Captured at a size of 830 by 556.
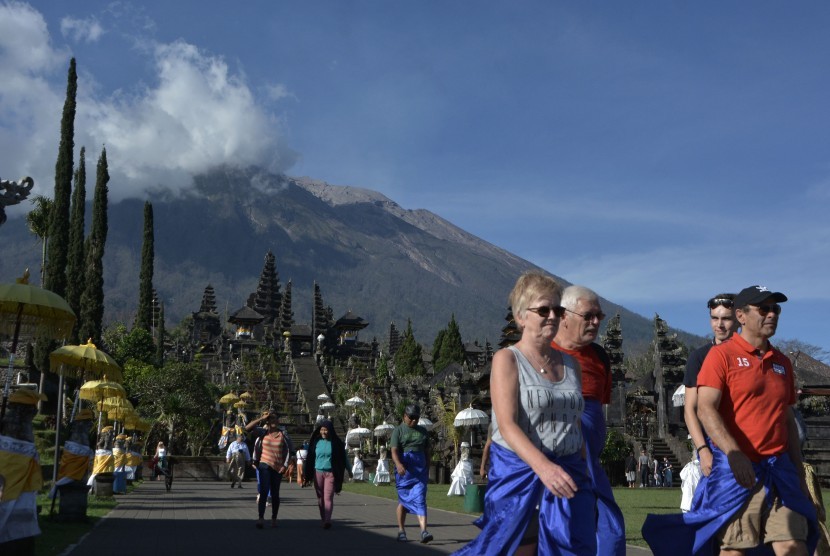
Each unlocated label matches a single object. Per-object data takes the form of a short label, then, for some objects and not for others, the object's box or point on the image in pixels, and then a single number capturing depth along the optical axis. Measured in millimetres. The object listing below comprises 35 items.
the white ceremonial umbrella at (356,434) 40875
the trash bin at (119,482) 22053
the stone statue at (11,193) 12172
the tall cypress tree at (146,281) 67000
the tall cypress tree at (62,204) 37594
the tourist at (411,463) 10922
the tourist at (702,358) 5644
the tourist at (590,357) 5082
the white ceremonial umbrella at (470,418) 30047
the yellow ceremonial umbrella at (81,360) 16188
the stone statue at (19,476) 7227
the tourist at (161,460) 26145
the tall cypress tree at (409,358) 88950
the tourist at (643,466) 32781
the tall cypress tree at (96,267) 42956
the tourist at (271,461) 12789
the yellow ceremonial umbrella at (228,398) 46428
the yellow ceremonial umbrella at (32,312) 11609
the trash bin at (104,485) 18538
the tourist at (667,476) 34438
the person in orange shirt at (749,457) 5105
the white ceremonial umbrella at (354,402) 45938
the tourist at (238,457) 27141
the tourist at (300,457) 28602
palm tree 55500
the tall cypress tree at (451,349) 97062
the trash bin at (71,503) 12828
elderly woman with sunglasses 4281
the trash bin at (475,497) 14891
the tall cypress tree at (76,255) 40625
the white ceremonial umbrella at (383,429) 38750
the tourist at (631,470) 34594
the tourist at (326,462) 12180
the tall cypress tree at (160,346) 70094
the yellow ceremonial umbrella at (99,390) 20781
